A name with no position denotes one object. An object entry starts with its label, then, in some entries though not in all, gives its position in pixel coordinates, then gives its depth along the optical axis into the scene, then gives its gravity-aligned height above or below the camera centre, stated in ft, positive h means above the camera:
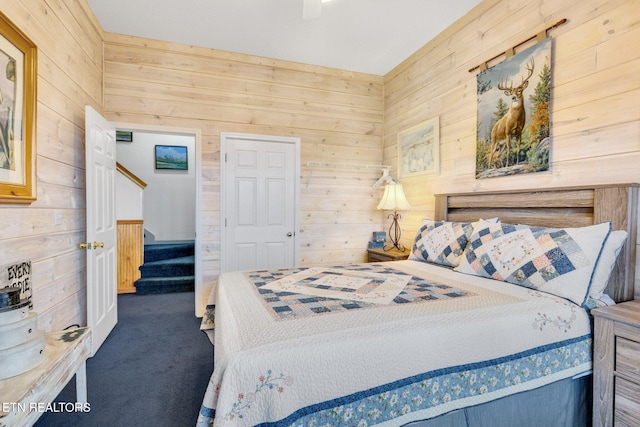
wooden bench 3.53 -2.23
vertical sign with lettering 5.32 -1.26
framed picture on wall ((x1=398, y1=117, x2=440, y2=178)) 10.41 +2.12
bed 3.57 -1.60
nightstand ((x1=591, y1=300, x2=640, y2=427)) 4.46 -2.25
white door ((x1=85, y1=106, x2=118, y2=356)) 8.21 -0.59
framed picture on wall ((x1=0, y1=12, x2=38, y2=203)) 5.26 +1.59
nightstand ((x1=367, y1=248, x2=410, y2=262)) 10.46 -1.56
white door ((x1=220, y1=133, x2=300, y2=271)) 11.59 +0.24
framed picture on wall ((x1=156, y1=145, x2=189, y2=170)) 18.94 +2.96
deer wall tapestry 7.09 +2.32
